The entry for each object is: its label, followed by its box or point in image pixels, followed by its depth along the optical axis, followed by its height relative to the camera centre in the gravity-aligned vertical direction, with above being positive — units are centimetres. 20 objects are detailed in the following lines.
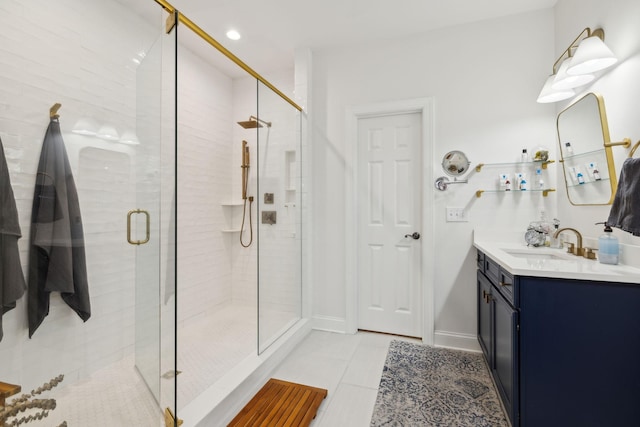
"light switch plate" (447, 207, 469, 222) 259 -3
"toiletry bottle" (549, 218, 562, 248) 223 -20
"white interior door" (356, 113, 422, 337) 279 -11
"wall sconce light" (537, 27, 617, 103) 166 +87
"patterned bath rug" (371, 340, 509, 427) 172 -118
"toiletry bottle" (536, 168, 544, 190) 239 +26
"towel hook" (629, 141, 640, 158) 146 +32
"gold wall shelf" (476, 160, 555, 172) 238 +40
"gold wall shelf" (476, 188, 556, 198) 237 +17
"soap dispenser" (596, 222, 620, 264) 156 -19
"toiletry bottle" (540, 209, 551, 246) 223 -13
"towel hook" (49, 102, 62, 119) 154 +52
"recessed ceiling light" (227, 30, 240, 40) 271 +162
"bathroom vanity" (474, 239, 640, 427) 131 -61
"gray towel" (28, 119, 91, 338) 144 -11
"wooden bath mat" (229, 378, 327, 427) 166 -116
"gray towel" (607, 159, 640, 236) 133 +6
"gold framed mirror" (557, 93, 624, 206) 175 +39
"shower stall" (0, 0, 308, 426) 142 -2
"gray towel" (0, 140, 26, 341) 126 -15
